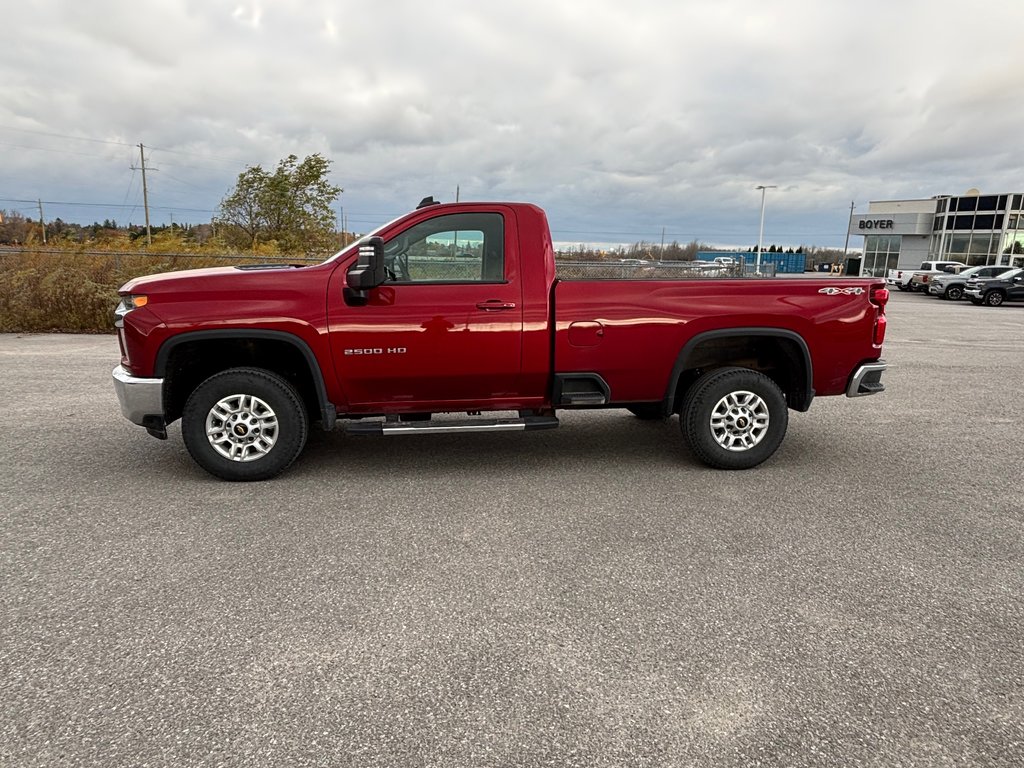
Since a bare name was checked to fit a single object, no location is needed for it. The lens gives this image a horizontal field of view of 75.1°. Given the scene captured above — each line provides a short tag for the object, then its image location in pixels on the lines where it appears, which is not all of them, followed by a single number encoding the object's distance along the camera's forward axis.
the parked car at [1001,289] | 26.64
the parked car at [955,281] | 28.59
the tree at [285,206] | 26.91
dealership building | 54.66
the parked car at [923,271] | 35.06
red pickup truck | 4.61
